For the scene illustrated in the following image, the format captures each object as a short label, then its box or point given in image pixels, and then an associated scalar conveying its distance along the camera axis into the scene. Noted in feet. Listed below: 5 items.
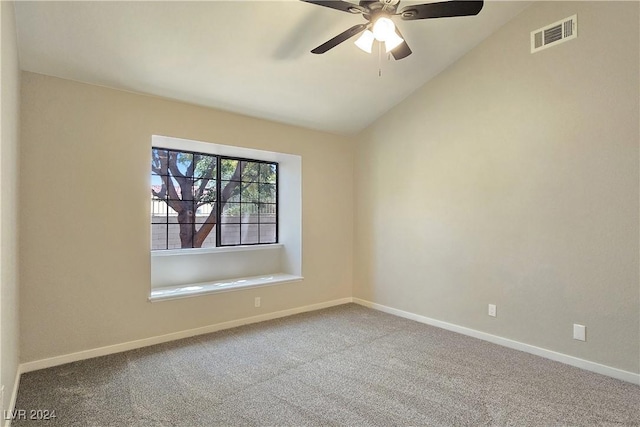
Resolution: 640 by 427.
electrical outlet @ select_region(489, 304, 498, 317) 11.30
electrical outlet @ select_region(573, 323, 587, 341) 9.34
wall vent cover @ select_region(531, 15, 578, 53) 9.55
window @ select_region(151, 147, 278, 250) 13.42
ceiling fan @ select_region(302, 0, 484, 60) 6.73
